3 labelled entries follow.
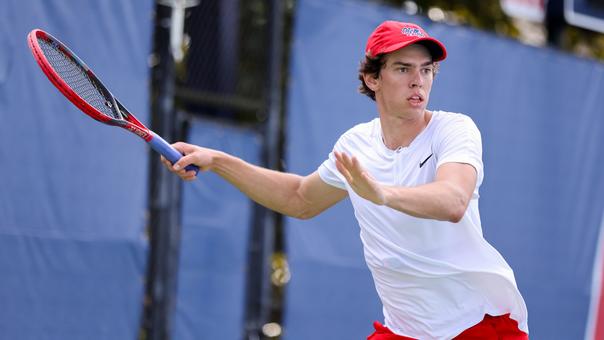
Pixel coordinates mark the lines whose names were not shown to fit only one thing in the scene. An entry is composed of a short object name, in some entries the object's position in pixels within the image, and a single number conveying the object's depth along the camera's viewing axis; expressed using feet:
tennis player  25.39
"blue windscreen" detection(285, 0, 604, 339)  45.16
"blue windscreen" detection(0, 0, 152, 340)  36.86
